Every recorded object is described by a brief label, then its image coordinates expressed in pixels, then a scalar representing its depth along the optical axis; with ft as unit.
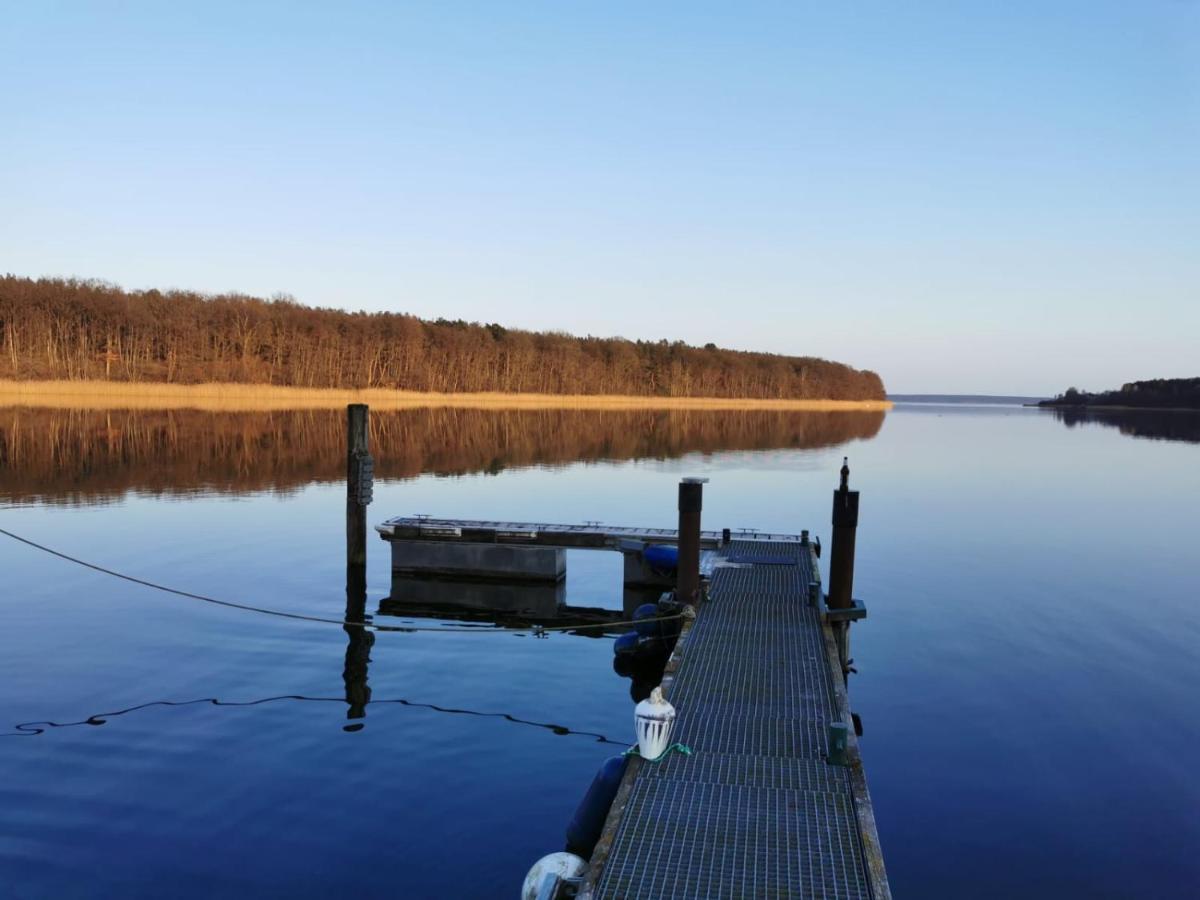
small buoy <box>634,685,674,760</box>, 28.30
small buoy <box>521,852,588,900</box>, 22.09
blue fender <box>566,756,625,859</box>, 26.50
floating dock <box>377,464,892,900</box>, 22.03
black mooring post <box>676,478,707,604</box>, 50.44
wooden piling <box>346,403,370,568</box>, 60.13
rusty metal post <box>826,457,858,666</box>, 46.26
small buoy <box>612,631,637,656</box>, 47.98
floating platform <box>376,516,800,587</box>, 66.95
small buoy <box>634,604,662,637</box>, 48.49
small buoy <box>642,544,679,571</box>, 62.23
